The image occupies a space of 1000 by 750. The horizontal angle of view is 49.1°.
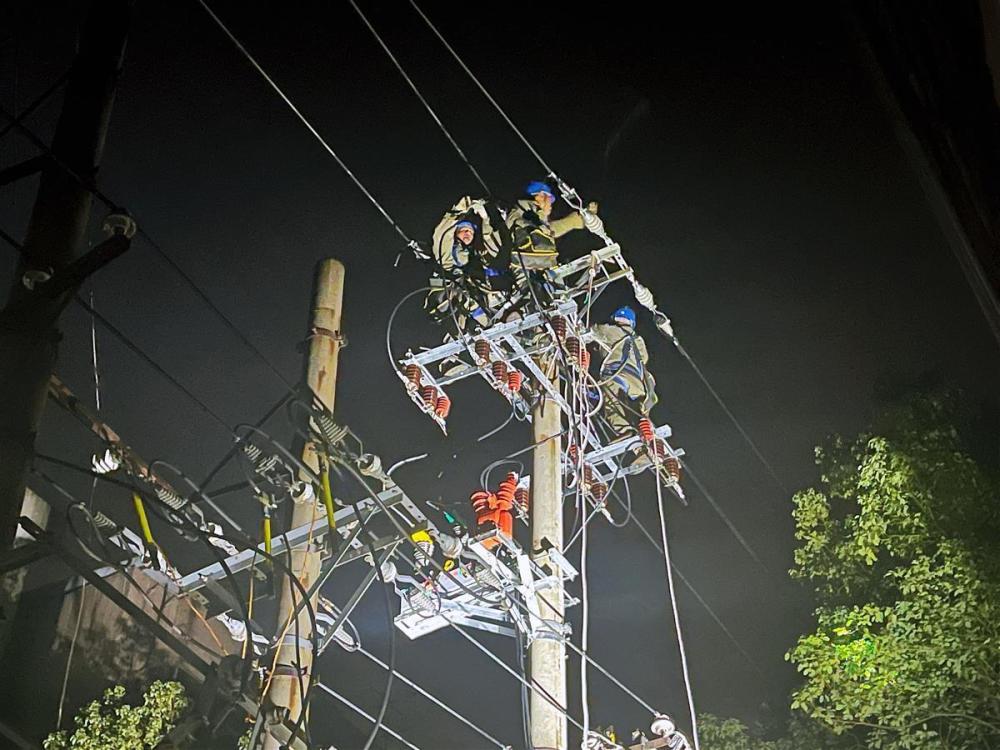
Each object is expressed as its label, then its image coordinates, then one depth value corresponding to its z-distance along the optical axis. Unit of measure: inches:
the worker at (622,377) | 418.9
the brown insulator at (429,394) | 381.4
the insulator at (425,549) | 292.2
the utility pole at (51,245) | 171.8
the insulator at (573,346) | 371.6
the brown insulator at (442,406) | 385.4
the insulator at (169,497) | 288.0
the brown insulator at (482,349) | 362.0
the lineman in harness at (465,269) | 364.8
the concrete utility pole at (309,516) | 247.4
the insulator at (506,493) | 338.0
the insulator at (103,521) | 291.9
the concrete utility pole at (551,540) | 278.7
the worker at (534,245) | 368.5
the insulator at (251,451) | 281.3
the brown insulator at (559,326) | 361.4
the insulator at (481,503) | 338.6
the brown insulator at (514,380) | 361.4
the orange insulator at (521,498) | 350.0
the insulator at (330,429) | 276.5
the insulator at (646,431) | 399.5
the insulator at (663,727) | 362.5
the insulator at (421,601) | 324.2
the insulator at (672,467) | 407.8
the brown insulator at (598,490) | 404.2
